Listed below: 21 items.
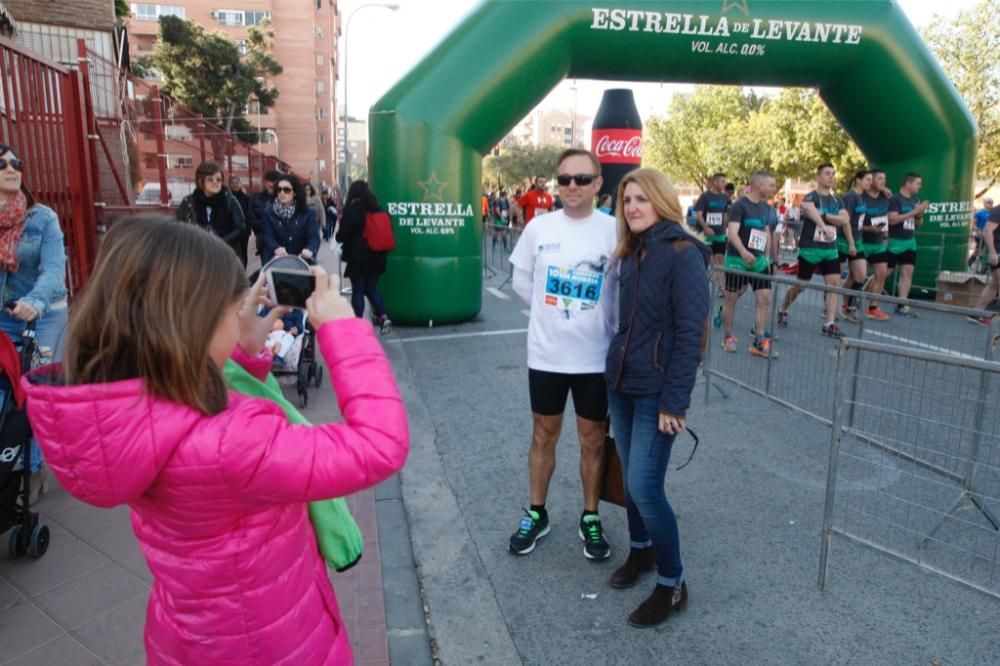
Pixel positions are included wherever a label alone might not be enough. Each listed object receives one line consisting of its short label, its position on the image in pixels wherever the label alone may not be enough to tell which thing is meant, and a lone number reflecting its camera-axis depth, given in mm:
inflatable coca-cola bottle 14305
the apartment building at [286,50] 61375
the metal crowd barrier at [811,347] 4980
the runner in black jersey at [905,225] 9836
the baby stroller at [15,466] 3203
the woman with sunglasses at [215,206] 6848
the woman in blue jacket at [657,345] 2857
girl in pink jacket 1291
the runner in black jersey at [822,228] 8492
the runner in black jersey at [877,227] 9594
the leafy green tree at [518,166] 66250
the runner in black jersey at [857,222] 9359
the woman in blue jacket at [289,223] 7027
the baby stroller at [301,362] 5828
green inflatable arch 8117
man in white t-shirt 3389
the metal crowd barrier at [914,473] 3217
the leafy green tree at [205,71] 38688
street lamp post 32062
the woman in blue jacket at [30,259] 3902
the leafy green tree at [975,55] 21297
